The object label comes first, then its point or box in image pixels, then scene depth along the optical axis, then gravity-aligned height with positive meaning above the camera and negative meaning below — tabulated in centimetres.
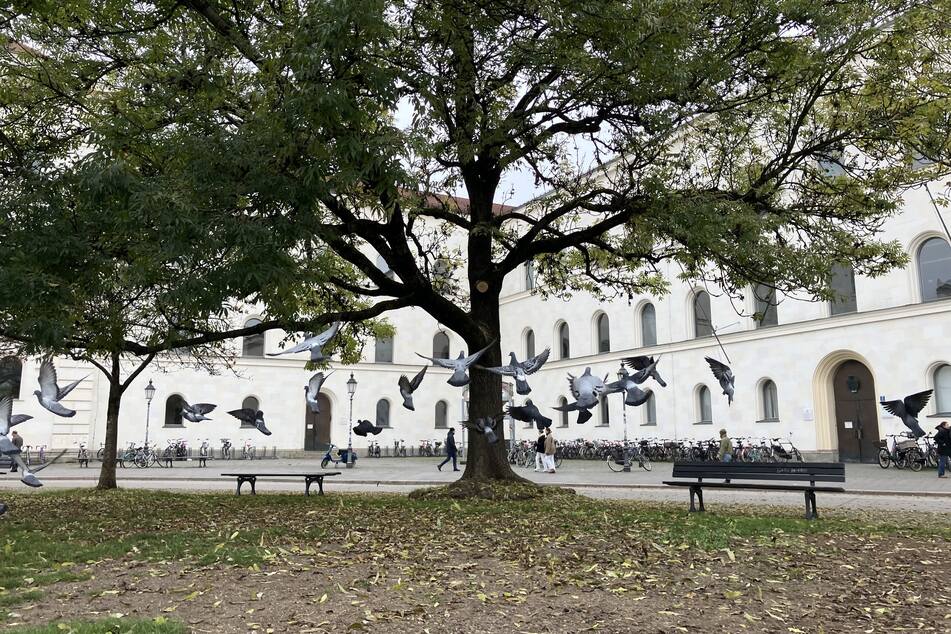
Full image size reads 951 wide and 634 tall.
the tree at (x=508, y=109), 746 +454
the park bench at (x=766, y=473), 1083 -87
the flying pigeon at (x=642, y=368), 1059 +78
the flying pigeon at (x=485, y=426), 1187 -7
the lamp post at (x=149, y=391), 3059 +153
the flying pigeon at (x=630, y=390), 1011 +42
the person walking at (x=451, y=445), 2647 -83
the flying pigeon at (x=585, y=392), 1006 +39
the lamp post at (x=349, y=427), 2557 -18
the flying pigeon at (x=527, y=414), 1034 +10
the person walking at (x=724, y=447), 2203 -88
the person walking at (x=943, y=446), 2022 -88
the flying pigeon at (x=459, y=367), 920 +73
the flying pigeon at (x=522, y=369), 959 +70
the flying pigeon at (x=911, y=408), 1076 +10
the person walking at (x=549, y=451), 2546 -107
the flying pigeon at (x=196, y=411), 1144 +24
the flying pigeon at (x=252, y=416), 1120 +15
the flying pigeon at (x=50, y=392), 938 +48
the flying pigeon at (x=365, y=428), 1131 -8
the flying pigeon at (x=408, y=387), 1035 +51
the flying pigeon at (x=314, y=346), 798 +86
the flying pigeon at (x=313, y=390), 1023 +49
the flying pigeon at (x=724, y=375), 1102 +65
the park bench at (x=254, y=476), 1490 -109
